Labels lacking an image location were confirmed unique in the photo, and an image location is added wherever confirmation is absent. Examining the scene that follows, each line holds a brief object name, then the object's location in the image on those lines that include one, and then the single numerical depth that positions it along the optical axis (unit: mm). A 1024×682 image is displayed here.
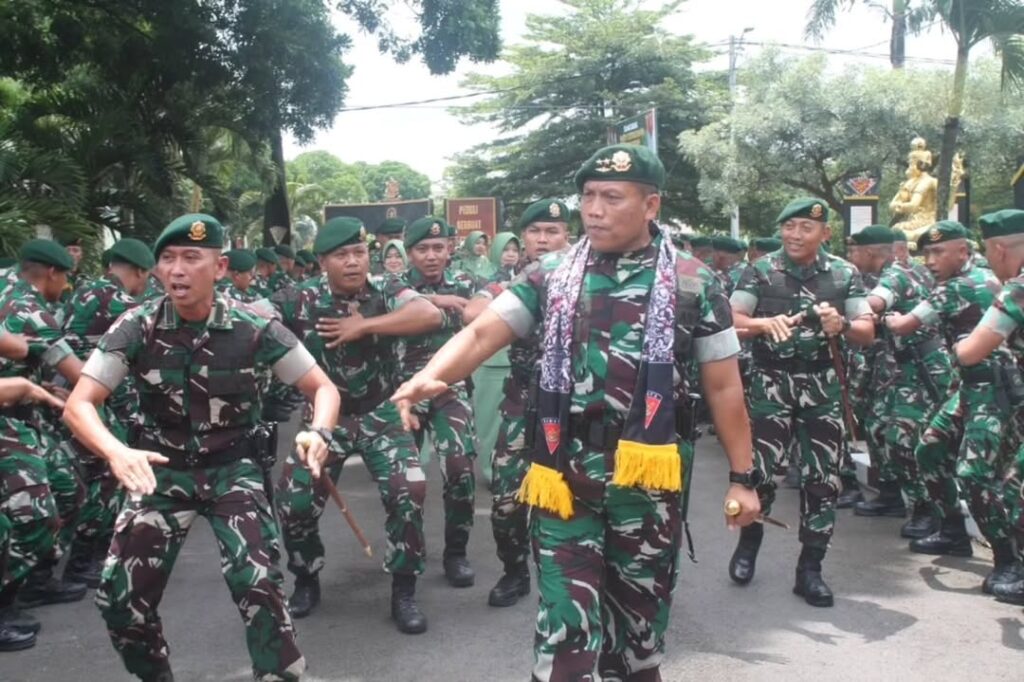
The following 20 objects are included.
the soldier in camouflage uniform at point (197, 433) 3906
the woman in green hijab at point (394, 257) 11648
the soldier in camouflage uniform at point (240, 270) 11942
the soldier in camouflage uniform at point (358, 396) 5488
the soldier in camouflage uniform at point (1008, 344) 4957
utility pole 35781
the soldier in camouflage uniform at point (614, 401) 3445
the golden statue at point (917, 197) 18812
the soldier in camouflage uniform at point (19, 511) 5156
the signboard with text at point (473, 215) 25656
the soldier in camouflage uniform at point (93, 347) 6465
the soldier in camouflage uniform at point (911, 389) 7324
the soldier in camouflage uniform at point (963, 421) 5797
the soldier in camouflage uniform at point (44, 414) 5352
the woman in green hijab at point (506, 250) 10836
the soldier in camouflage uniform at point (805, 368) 5855
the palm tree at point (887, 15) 18172
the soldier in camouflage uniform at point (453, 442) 6301
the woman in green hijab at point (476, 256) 13555
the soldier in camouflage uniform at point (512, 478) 5773
